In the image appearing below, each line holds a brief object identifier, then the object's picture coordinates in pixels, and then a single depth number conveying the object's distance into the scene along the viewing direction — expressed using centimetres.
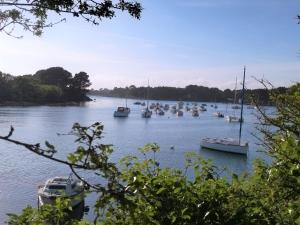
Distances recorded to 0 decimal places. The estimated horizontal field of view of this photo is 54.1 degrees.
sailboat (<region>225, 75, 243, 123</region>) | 7368
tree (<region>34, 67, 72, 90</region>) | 10807
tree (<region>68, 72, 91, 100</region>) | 10762
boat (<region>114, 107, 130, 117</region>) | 7312
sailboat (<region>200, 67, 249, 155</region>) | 3534
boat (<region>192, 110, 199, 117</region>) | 8500
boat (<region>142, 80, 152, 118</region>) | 7370
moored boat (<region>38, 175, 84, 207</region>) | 1668
